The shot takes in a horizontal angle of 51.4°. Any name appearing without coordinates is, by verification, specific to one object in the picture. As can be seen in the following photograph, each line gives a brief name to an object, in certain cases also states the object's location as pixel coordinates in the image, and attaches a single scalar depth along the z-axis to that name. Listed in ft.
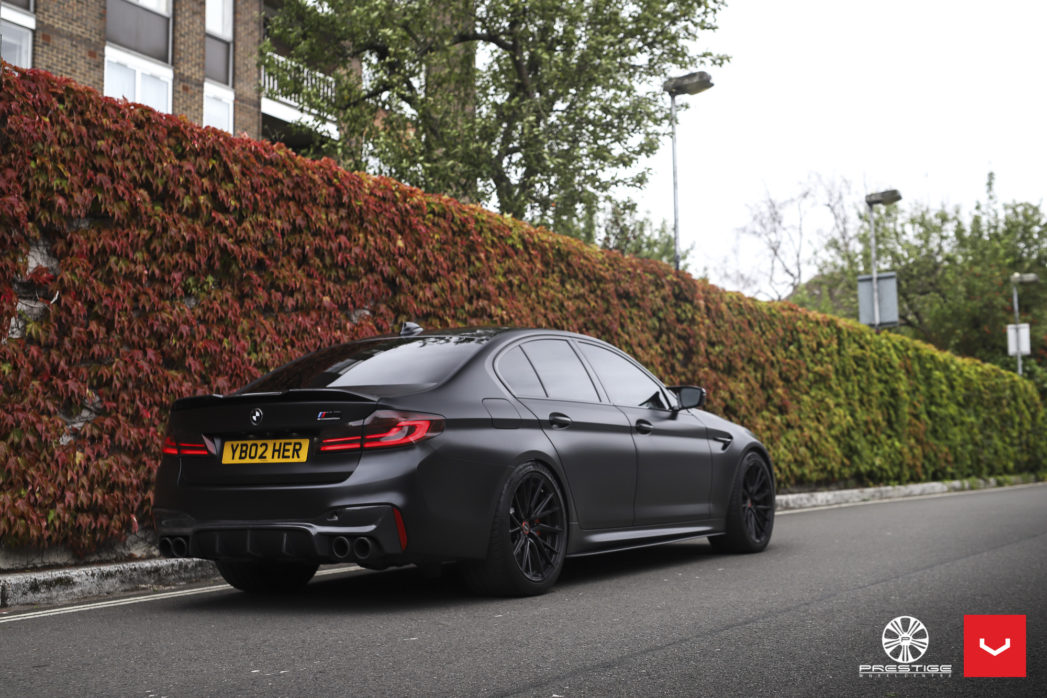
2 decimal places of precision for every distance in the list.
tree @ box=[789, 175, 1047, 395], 128.57
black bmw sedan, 17.81
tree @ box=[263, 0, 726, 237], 70.03
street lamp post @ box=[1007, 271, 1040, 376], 122.11
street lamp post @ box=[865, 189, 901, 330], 86.69
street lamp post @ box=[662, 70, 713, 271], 57.47
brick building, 70.85
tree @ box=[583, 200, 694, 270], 83.20
